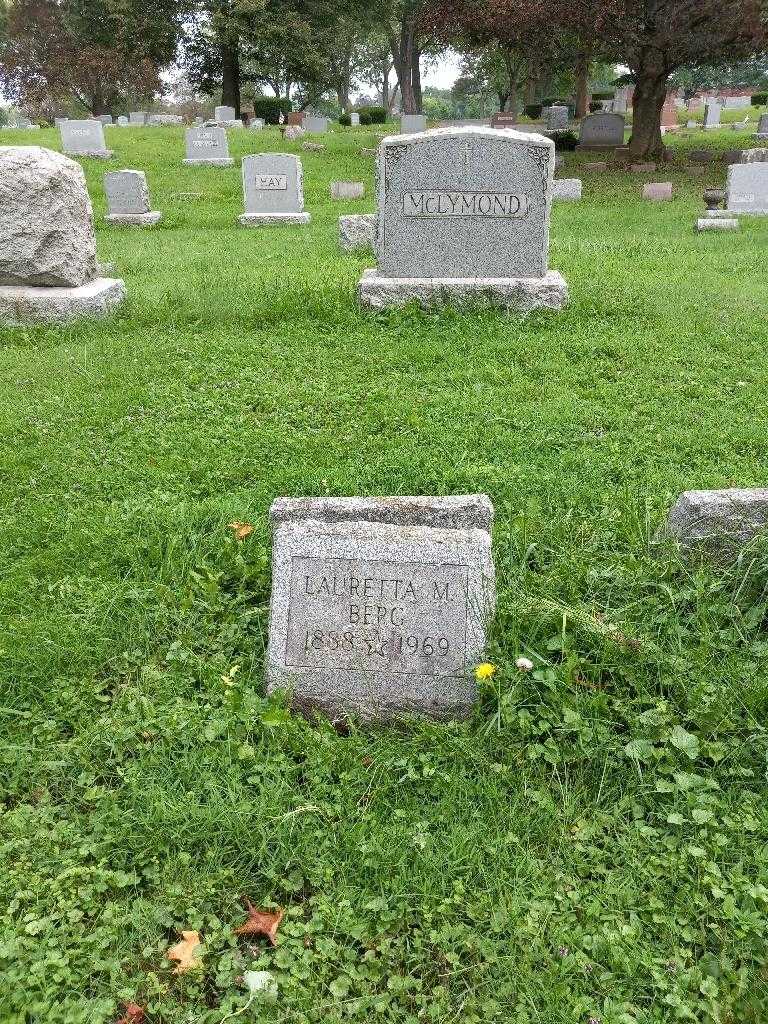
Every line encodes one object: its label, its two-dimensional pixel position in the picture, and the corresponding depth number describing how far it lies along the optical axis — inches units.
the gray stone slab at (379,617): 104.4
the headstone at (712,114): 1232.2
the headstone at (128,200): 505.7
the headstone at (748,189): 507.5
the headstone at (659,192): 595.2
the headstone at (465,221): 256.1
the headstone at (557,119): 1102.4
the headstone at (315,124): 1108.5
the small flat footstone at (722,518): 114.7
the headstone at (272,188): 514.0
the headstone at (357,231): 397.7
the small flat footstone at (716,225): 458.6
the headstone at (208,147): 750.5
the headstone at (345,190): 607.8
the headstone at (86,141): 756.6
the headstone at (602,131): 915.4
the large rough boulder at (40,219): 259.3
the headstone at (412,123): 971.3
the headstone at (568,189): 596.4
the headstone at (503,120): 1077.5
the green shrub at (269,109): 1269.7
